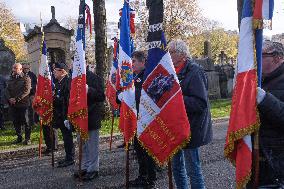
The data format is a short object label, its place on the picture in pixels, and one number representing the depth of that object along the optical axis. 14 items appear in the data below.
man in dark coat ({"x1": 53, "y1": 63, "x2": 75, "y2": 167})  7.88
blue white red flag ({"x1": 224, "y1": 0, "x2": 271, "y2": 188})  3.16
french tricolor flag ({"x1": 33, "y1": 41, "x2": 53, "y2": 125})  8.55
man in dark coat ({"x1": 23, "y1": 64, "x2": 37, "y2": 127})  11.32
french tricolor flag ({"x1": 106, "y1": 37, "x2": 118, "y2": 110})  10.22
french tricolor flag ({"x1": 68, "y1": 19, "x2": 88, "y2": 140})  6.77
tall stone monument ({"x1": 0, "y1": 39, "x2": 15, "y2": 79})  15.41
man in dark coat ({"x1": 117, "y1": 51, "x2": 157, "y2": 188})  6.41
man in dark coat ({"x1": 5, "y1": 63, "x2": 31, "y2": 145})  10.66
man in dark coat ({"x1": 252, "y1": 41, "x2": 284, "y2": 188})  3.11
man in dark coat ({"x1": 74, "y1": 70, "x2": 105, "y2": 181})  7.09
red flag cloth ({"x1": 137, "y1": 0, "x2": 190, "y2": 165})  4.33
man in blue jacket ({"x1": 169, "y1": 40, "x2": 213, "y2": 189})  4.65
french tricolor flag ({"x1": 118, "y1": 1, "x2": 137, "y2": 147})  5.98
